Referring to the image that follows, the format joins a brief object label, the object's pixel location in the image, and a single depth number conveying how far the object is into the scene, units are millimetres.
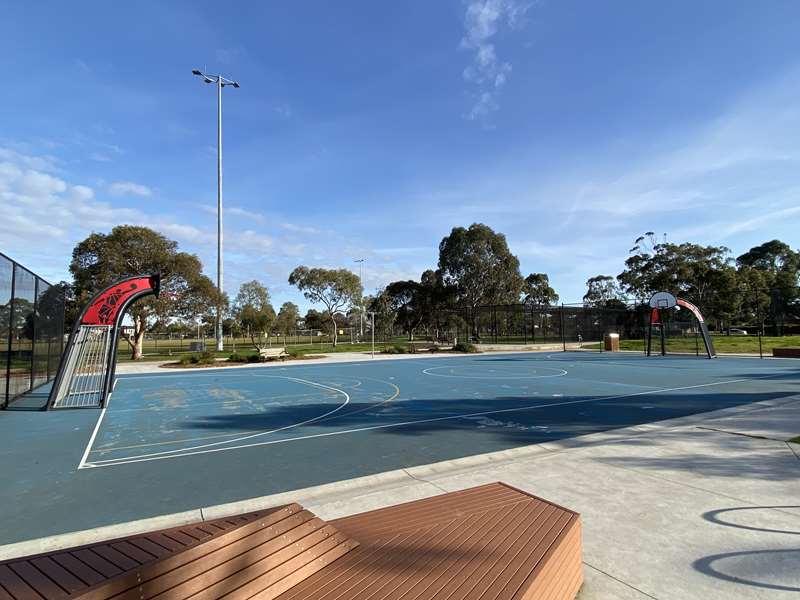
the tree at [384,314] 74938
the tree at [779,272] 42331
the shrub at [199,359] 27052
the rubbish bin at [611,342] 36125
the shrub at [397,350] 37500
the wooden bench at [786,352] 26328
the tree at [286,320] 60188
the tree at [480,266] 57250
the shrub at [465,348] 36778
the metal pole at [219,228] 36000
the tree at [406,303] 69062
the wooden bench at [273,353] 30475
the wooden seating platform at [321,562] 2096
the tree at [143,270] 32562
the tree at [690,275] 50750
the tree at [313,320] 87362
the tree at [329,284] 56812
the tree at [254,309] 52438
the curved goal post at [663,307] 30375
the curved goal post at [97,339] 12688
